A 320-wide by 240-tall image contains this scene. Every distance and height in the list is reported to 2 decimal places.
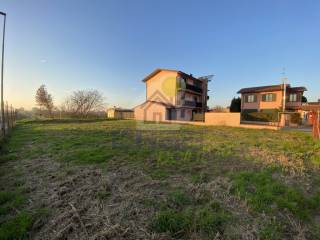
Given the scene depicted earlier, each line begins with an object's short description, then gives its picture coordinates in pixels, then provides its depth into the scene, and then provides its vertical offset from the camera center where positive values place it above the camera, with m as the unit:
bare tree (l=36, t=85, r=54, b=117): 26.77 +1.92
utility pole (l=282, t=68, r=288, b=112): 19.33 +3.04
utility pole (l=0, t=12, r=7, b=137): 6.90 +0.11
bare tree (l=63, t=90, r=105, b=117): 31.57 +1.65
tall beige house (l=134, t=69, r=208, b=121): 22.09 +2.26
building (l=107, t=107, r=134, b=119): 31.29 -0.14
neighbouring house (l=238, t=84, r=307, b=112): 21.32 +2.26
